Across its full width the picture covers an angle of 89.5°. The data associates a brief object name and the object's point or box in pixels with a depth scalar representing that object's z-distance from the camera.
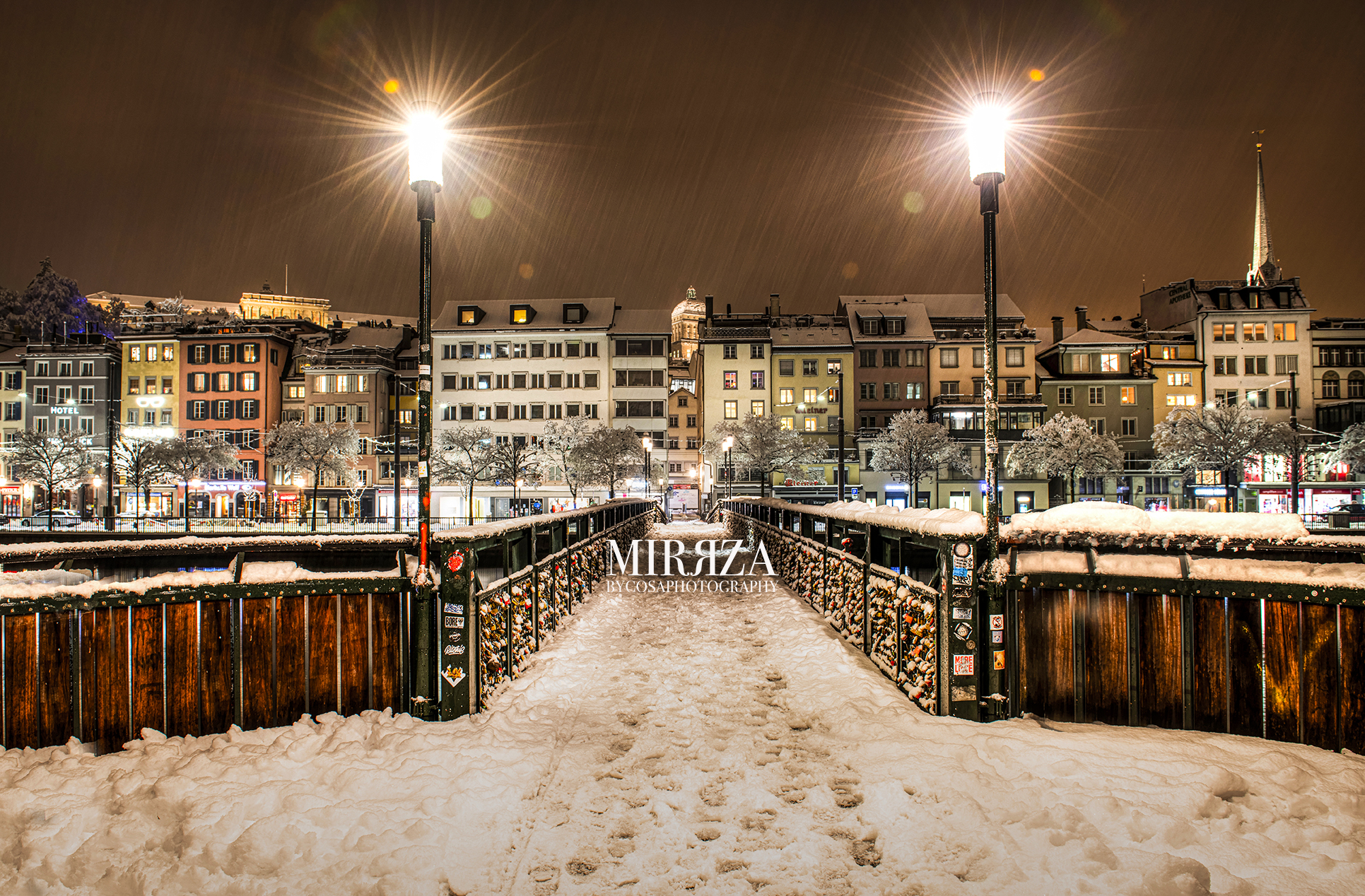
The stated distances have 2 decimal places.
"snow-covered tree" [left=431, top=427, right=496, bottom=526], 53.09
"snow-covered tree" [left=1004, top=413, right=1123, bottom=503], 48.38
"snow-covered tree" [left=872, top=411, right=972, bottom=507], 54.34
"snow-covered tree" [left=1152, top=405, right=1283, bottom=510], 44.81
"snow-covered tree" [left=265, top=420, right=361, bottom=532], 51.00
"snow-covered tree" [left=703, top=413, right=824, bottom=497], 55.34
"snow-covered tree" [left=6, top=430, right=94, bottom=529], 47.91
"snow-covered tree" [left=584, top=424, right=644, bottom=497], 53.88
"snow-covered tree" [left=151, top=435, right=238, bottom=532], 50.12
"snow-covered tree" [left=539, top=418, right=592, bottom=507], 54.31
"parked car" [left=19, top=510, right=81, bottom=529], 41.88
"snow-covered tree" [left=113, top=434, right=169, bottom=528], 47.77
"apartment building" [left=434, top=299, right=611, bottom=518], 64.25
